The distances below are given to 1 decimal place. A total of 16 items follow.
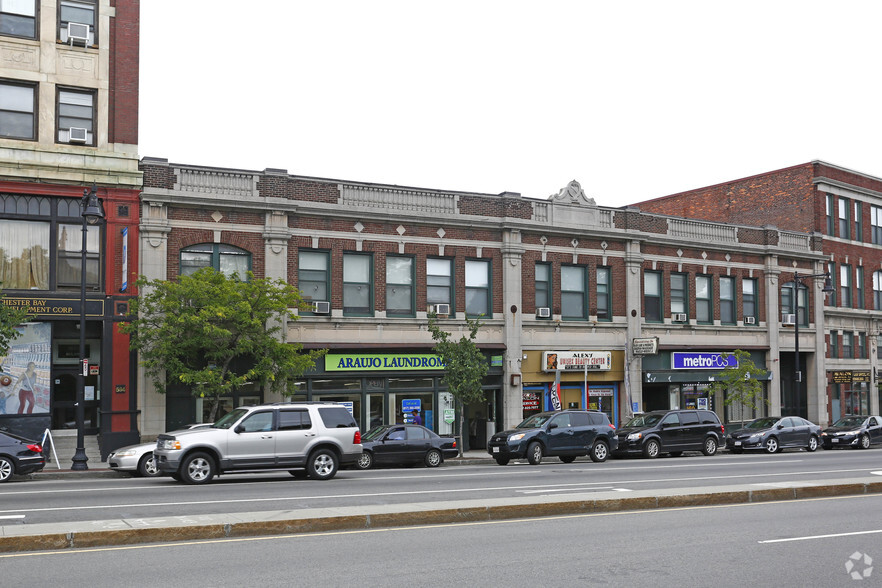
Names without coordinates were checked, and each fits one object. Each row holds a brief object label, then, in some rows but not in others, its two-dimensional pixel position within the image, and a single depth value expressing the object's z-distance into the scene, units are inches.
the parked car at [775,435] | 1291.8
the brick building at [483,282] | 1149.7
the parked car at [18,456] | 820.6
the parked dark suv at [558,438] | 1052.5
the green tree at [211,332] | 995.3
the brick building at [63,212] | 1044.5
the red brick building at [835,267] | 1720.0
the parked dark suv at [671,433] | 1169.4
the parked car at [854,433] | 1414.9
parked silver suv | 745.6
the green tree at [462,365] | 1172.5
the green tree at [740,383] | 1462.1
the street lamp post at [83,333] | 920.9
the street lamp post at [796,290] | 1534.7
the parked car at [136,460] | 853.8
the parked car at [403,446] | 990.4
